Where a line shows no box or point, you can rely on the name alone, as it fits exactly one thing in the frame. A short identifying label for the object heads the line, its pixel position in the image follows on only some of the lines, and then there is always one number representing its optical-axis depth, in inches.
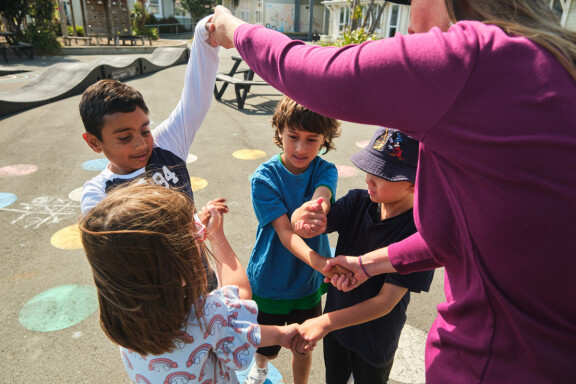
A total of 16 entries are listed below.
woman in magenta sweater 29.0
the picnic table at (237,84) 353.7
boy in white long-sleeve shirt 71.2
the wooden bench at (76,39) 883.1
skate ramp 338.0
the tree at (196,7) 1701.8
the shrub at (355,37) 478.3
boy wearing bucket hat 62.5
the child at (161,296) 44.9
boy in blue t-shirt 73.2
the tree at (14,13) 675.4
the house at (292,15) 1381.6
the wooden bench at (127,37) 929.9
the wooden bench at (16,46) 682.8
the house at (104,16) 883.4
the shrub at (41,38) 727.7
